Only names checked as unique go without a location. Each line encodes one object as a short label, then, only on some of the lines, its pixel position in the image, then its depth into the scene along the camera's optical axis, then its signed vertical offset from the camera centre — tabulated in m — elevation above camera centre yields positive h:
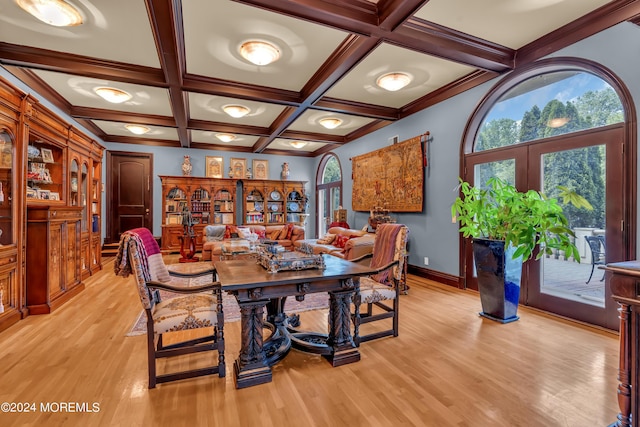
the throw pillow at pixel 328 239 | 6.21 -0.59
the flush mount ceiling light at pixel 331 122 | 6.08 +1.85
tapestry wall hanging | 5.21 +0.69
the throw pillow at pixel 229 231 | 7.24 -0.48
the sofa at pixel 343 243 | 4.72 -0.58
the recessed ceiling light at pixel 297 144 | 8.05 +1.87
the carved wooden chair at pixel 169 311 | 2.02 -0.72
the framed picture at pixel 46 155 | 4.08 +0.78
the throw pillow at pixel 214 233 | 7.28 -0.53
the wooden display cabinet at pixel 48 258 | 3.41 -0.57
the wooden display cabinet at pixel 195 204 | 7.92 +0.22
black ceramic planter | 3.15 -0.73
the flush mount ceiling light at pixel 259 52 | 3.26 +1.79
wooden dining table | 2.04 -0.75
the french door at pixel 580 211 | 2.88 +0.01
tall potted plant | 2.84 -0.23
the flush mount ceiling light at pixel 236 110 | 5.28 +1.83
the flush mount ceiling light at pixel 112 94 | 4.45 +1.79
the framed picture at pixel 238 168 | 8.88 +1.31
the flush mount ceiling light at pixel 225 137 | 6.97 +1.82
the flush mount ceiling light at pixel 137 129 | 6.27 +1.79
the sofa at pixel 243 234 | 6.65 -0.58
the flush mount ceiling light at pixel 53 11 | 2.54 +1.77
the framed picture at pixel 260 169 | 9.20 +1.32
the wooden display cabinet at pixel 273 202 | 9.01 +0.31
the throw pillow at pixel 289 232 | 7.75 -0.54
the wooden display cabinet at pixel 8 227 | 3.03 -0.17
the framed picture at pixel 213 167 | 8.64 +1.30
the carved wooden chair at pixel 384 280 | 2.66 -0.68
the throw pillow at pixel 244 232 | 7.02 -0.50
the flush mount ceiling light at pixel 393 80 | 4.07 +1.83
